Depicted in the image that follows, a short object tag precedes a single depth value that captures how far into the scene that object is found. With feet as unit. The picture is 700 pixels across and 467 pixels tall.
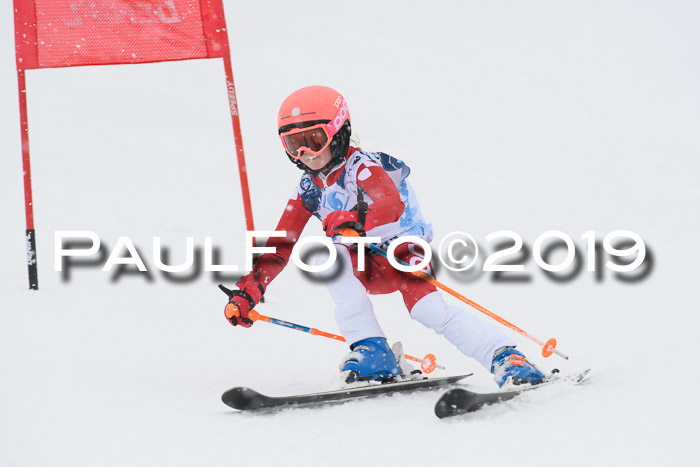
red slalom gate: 35.86
